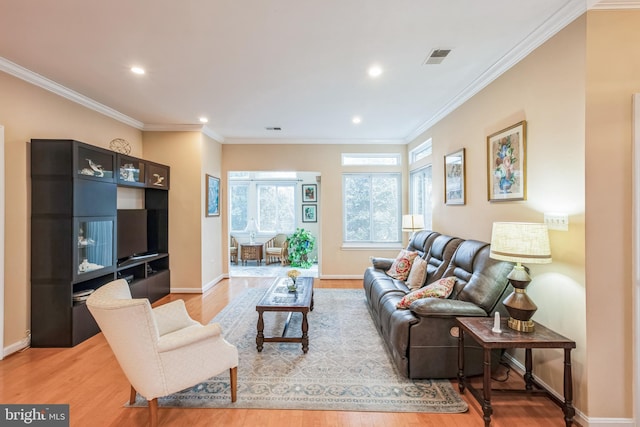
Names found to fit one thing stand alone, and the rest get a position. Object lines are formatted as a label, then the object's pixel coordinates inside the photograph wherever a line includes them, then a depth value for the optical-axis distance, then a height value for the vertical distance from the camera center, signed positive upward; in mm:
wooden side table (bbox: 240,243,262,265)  7762 -1054
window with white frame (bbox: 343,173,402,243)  6062 +114
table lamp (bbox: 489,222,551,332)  2006 -299
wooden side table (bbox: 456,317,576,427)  1865 -854
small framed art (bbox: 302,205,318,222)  8523 +10
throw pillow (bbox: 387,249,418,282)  3992 -755
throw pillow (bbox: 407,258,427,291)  3569 -790
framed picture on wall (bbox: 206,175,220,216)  5238 +337
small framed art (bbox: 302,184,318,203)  8523 +577
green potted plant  7844 -952
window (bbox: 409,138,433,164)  4992 +1171
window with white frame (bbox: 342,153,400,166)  6020 +1159
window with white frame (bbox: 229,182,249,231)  8672 +194
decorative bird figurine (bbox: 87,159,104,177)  3266 +524
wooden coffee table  2885 -944
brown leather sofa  2387 -933
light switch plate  2081 -57
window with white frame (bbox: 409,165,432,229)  5148 +391
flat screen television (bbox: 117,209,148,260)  4008 -287
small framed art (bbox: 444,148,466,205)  3637 +472
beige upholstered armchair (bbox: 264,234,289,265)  7875 -998
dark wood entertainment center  3004 -240
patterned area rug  2160 -1426
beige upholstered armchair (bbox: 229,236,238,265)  7947 -1022
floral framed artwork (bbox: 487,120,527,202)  2525 +479
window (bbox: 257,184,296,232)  8664 +71
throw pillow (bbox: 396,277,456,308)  2709 -758
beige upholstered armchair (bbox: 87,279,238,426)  1761 -895
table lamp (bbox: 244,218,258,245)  8289 -460
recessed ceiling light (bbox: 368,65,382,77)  2873 +1474
